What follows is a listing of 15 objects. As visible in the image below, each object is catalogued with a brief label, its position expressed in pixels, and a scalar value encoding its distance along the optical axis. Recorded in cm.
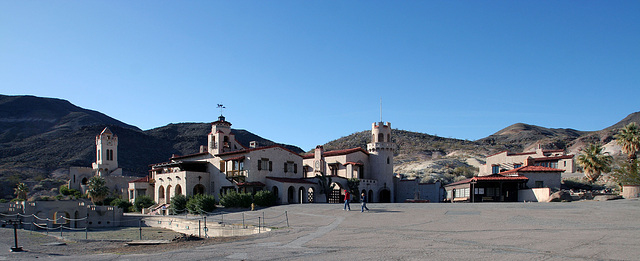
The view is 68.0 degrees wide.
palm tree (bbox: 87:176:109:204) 5653
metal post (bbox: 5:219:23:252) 1961
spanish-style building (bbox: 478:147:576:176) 6106
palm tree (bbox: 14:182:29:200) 6500
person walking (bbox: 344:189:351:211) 3384
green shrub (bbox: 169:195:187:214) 4500
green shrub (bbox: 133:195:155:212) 5403
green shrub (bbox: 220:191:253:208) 4309
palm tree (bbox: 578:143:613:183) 5178
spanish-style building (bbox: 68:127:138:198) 8000
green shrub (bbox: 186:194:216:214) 4197
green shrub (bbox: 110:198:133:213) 5373
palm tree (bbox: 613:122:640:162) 4967
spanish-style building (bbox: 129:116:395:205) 4788
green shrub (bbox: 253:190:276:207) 4384
